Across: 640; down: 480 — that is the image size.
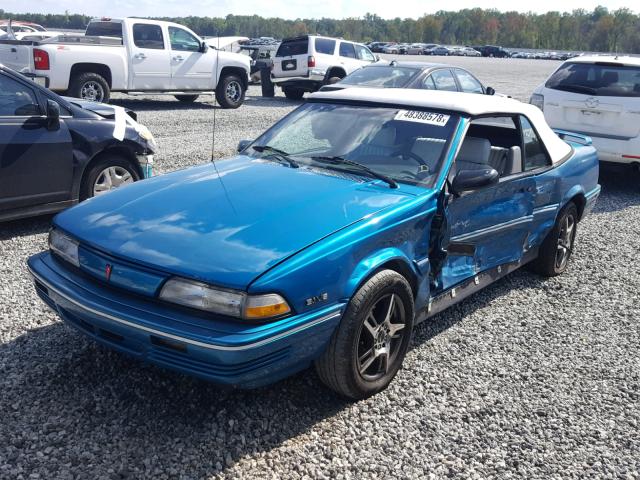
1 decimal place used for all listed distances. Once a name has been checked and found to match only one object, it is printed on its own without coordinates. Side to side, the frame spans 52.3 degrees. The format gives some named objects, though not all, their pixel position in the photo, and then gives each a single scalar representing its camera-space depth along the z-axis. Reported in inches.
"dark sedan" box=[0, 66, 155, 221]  214.8
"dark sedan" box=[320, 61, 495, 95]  435.2
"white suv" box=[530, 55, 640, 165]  319.6
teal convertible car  109.0
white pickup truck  483.2
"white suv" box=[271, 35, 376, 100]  682.8
